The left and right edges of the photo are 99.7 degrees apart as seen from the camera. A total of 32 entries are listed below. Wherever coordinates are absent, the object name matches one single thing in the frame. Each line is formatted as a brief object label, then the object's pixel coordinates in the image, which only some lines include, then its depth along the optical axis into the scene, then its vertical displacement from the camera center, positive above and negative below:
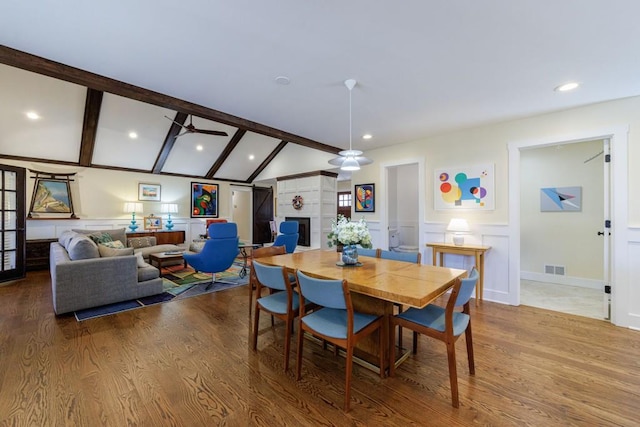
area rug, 3.31 -1.17
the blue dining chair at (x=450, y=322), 1.73 -0.77
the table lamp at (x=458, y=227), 3.86 -0.20
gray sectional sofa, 3.13 -0.79
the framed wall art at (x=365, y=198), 5.16 +0.31
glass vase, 2.46 -0.38
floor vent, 4.44 -0.94
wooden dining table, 1.70 -0.49
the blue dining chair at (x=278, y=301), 2.11 -0.77
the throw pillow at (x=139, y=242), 6.01 -0.63
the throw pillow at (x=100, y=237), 4.99 -0.43
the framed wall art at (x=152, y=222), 7.16 -0.22
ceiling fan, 4.95 +1.54
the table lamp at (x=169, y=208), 7.49 +0.17
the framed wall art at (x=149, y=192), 7.24 +0.61
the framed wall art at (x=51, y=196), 5.80 +0.40
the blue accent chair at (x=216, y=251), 4.21 -0.59
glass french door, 4.57 -0.13
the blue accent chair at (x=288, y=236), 5.02 -0.42
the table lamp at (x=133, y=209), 6.74 +0.14
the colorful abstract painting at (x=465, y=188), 3.84 +0.38
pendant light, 2.84 +0.58
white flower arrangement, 2.39 -0.18
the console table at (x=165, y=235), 6.78 -0.56
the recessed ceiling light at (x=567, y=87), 2.64 +1.26
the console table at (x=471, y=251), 3.65 -0.53
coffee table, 4.81 -0.77
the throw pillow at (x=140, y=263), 4.10 -0.77
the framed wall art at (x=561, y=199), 4.28 +0.23
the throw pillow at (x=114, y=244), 4.73 -0.53
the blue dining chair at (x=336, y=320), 1.73 -0.77
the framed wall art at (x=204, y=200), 8.16 +0.44
